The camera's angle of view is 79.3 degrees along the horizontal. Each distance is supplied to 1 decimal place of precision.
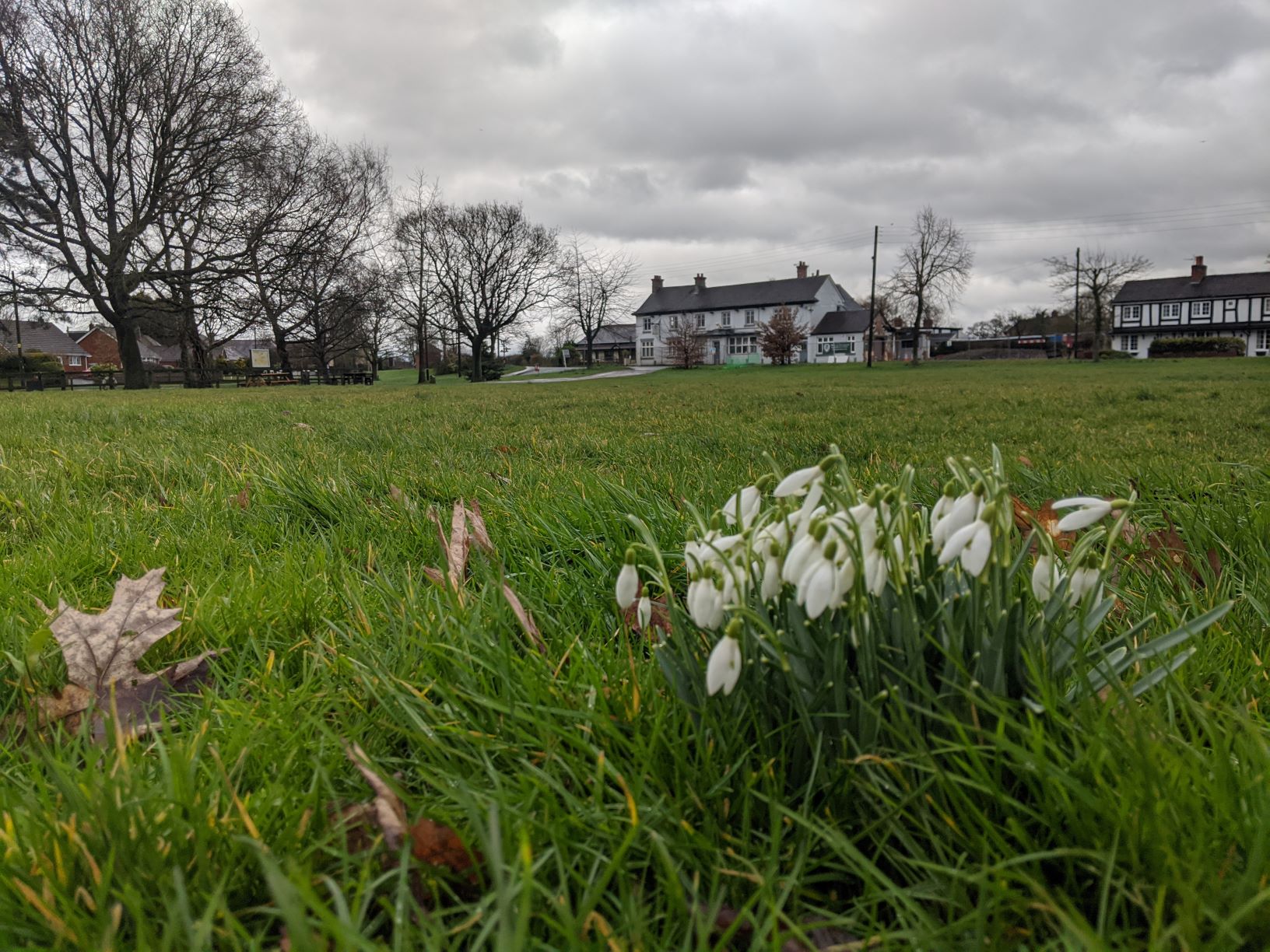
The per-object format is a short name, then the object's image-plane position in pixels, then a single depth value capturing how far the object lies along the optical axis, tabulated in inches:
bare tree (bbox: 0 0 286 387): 1049.5
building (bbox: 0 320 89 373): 3609.7
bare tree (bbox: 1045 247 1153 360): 2783.0
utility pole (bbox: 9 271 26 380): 1107.9
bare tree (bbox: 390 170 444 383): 1990.7
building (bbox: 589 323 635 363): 4421.8
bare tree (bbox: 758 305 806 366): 2837.1
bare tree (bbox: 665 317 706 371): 2974.9
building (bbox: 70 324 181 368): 3885.3
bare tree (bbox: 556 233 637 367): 2669.5
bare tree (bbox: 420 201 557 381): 2103.8
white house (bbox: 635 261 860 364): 3698.3
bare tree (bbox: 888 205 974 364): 2405.3
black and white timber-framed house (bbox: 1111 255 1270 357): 3472.0
